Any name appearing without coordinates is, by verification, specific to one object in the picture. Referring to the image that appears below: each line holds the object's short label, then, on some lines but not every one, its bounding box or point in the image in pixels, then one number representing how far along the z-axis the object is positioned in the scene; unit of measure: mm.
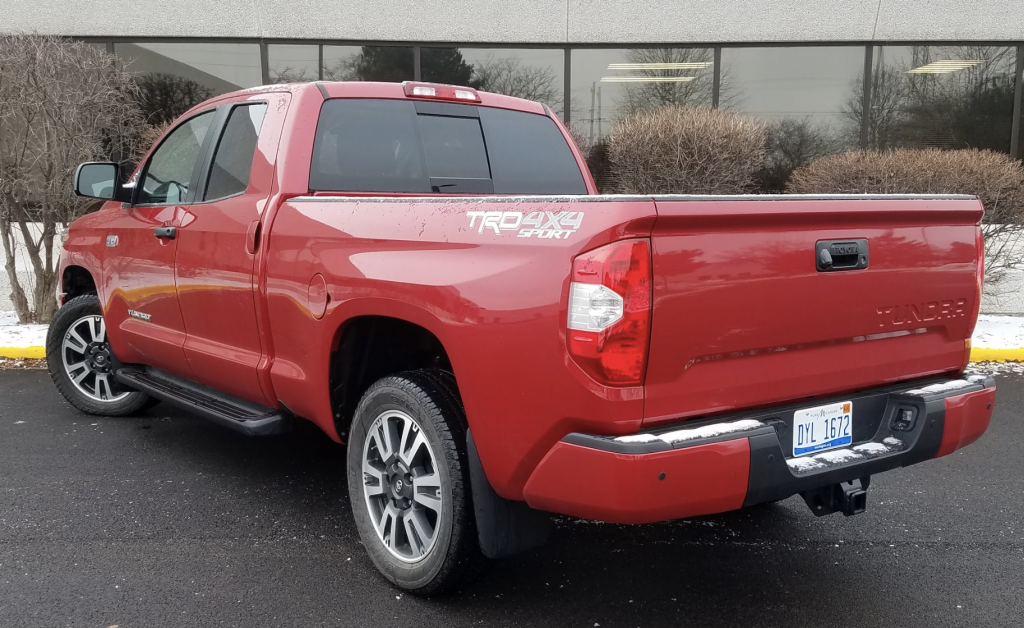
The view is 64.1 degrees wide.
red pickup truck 2281
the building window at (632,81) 11742
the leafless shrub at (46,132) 7801
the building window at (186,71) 11227
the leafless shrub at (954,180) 8227
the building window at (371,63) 11641
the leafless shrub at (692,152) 8953
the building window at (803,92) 11664
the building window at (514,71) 11805
